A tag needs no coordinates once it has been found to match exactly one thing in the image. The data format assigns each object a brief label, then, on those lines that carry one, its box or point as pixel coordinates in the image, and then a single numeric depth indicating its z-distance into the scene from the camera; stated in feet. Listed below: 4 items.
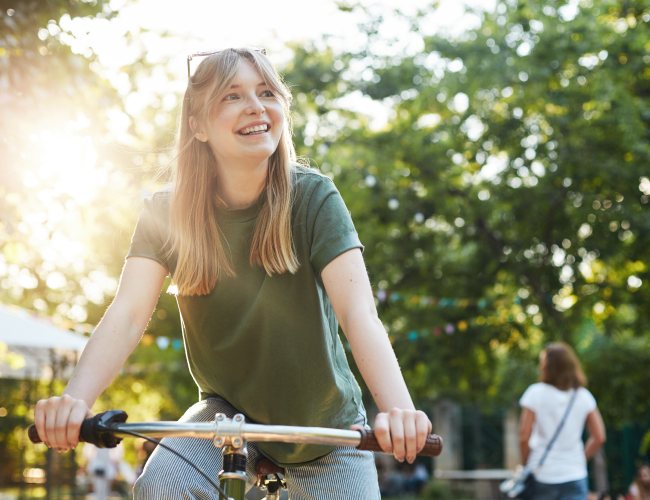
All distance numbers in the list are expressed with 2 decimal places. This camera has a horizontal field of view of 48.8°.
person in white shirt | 16.33
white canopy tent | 29.81
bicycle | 4.75
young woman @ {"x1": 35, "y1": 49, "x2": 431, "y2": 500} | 6.33
